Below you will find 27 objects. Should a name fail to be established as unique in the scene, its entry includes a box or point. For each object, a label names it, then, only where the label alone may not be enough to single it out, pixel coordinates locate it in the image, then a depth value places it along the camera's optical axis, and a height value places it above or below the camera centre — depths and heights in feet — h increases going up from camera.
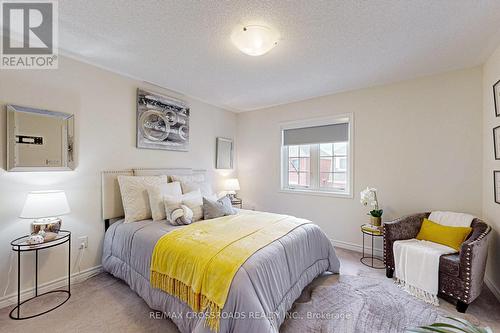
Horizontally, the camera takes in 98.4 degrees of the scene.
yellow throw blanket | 4.81 -2.26
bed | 4.55 -2.91
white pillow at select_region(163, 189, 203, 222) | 8.11 -1.36
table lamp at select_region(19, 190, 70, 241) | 6.20 -1.24
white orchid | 9.64 -1.39
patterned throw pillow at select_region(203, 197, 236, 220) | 8.57 -1.69
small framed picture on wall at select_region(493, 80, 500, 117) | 6.89 +2.31
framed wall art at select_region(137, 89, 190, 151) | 9.87 +2.26
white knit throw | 6.71 -3.28
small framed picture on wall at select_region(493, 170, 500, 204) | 6.86 -0.53
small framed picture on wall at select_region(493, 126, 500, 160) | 6.92 +0.87
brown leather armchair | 6.09 -2.99
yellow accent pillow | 7.18 -2.33
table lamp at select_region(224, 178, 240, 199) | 13.92 -1.14
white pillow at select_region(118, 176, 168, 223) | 8.20 -1.16
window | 11.48 +0.66
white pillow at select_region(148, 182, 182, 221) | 8.29 -1.15
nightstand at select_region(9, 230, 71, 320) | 6.11 -2.33
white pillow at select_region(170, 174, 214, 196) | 9.95 -0.78
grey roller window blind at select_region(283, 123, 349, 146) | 11.46 +1.88
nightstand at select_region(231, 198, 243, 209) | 13.83 -2.22
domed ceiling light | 6.01 +3.71
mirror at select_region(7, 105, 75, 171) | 6.54 +0.93
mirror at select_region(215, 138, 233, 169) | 13.97 +0.93
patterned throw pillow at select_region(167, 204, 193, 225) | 7.66 -1.75
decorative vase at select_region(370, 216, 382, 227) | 9.34 -2.33
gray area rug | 5.72 -4.19
